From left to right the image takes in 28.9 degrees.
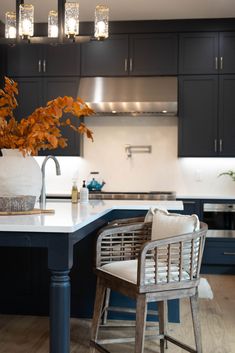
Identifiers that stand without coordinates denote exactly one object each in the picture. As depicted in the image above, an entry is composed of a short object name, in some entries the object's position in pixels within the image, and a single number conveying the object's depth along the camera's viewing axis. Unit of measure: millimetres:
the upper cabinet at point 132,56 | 5422
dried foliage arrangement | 2416
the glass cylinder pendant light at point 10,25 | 3379
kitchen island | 1858
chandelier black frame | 3182
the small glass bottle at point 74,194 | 3279
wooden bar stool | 2096
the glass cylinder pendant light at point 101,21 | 3180
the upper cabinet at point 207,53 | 5328
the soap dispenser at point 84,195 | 3279
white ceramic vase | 2447
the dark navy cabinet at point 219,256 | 5012
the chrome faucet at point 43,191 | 2735
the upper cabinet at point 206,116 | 5324
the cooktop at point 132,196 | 5109
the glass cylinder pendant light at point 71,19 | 3156
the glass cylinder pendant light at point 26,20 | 3191
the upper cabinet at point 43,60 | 5566
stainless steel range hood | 5309
